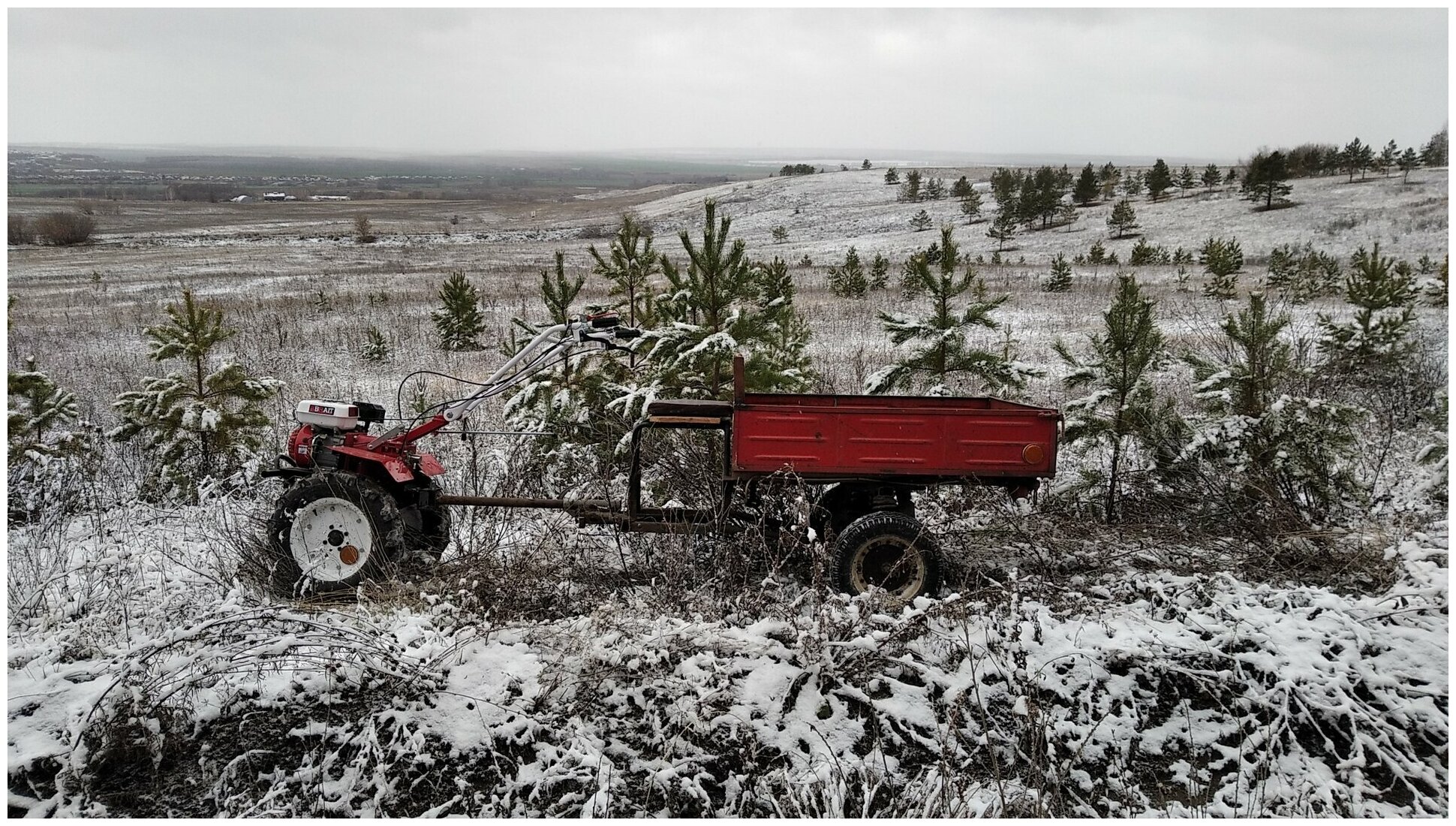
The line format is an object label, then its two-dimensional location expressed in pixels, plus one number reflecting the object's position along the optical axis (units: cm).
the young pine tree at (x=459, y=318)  1702
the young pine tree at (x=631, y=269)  861
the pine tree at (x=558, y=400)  771
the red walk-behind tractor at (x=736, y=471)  492
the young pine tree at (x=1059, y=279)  2470
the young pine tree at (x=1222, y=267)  2134
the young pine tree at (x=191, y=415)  774
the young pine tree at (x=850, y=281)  2398
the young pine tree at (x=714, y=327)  712
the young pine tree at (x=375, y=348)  1577
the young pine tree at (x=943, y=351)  727
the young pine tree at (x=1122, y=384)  696
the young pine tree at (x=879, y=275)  2558
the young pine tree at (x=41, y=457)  760
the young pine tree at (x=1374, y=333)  1095
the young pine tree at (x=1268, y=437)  646
